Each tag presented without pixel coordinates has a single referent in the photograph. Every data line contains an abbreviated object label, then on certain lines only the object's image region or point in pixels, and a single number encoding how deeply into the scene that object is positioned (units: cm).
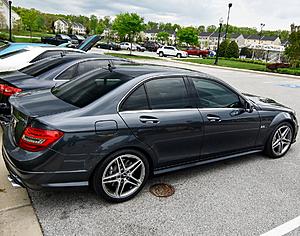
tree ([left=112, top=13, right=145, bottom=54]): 3222
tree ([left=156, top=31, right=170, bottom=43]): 9062
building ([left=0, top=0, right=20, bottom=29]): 4486
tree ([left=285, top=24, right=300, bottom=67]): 2605
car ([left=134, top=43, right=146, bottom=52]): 4745
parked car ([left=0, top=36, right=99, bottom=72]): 630
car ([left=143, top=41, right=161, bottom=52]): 5189
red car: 4828
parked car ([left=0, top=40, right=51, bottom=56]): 859
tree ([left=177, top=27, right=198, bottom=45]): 6309
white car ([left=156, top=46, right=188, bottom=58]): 3951
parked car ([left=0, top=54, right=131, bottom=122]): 427
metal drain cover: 332
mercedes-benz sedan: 266
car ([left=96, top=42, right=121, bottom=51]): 4431
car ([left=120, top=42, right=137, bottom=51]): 4780
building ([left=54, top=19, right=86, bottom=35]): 9829
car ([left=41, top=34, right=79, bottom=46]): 2943
